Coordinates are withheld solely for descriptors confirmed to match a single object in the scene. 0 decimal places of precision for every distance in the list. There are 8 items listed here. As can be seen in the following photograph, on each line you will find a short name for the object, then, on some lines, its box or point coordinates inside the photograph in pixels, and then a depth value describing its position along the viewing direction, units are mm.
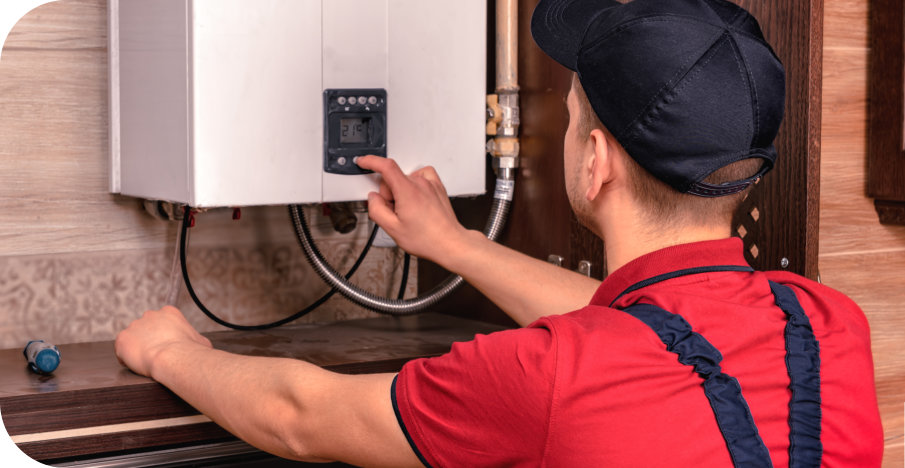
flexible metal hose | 2608
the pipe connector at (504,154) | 2624
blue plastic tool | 2355
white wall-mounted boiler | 2376
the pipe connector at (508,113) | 2620
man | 1914
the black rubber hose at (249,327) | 2621
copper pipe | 2615
